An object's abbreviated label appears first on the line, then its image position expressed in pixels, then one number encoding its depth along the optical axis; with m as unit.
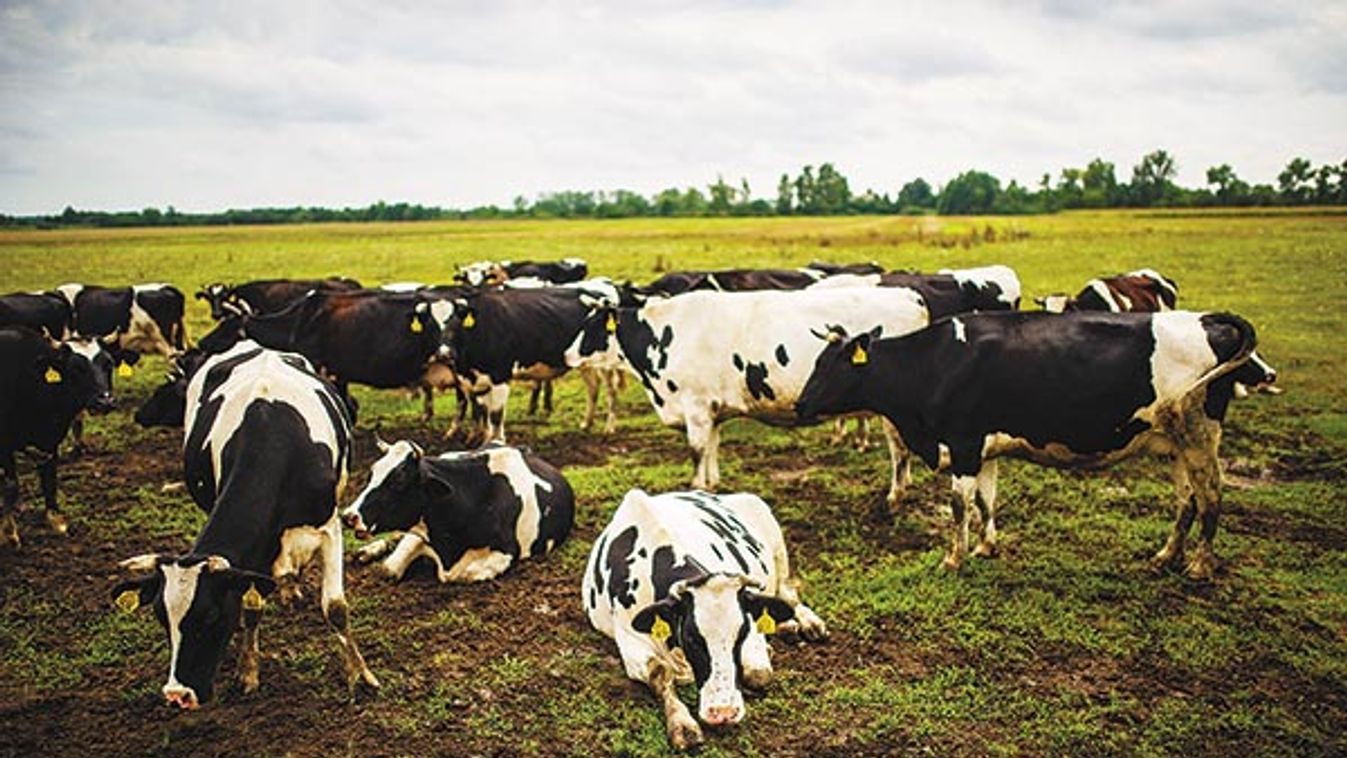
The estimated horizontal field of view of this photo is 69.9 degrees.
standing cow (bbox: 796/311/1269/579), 7.71
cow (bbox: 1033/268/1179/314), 14.67
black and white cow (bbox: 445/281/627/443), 12.57
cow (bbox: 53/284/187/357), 16.78
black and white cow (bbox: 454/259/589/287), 20.19
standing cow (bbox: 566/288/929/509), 10.52
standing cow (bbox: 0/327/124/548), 8.87
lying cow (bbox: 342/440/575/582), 7.57
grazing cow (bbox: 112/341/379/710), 5.27
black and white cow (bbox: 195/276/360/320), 18.77
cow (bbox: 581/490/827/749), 5.43
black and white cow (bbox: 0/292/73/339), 14.95
